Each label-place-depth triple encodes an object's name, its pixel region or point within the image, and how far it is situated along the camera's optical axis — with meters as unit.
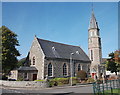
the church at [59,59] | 31.78
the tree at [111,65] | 42.19
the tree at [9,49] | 29.16
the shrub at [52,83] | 24.85
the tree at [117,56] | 16.99
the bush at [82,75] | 33.41
